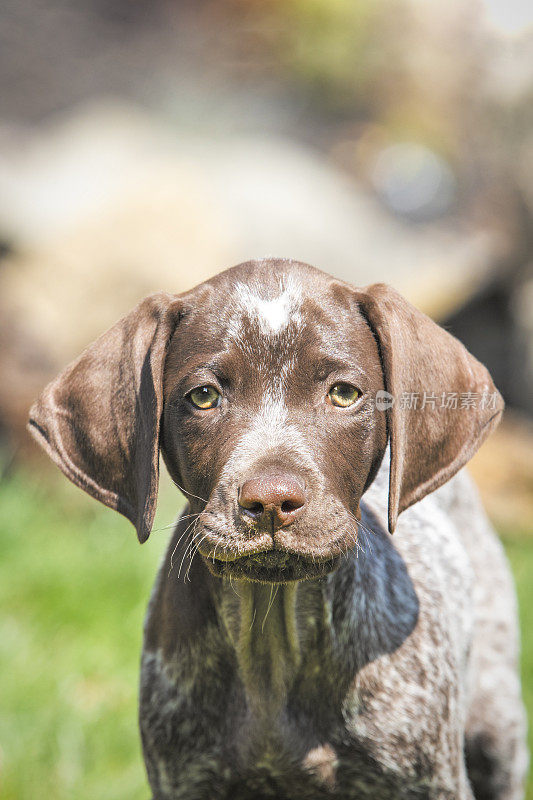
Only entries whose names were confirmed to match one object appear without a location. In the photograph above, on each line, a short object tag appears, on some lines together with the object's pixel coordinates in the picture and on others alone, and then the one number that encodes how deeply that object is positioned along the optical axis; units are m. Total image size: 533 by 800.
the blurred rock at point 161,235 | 7.91
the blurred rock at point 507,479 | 8.13
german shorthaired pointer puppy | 3.04
